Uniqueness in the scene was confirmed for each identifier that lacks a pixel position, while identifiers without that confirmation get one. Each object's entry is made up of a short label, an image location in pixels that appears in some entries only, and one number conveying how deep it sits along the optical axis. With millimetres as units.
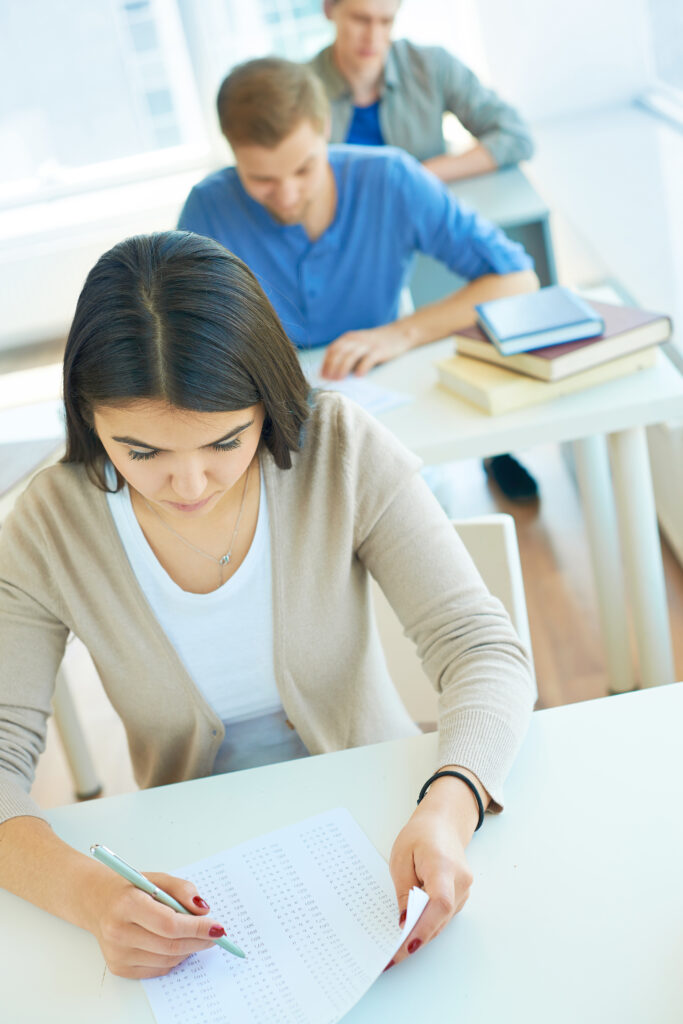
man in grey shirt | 3160
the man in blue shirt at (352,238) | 1941
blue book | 1637
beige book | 1658
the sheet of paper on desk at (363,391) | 1770
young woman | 939
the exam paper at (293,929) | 753
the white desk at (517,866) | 737
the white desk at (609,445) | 1616
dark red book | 1631
